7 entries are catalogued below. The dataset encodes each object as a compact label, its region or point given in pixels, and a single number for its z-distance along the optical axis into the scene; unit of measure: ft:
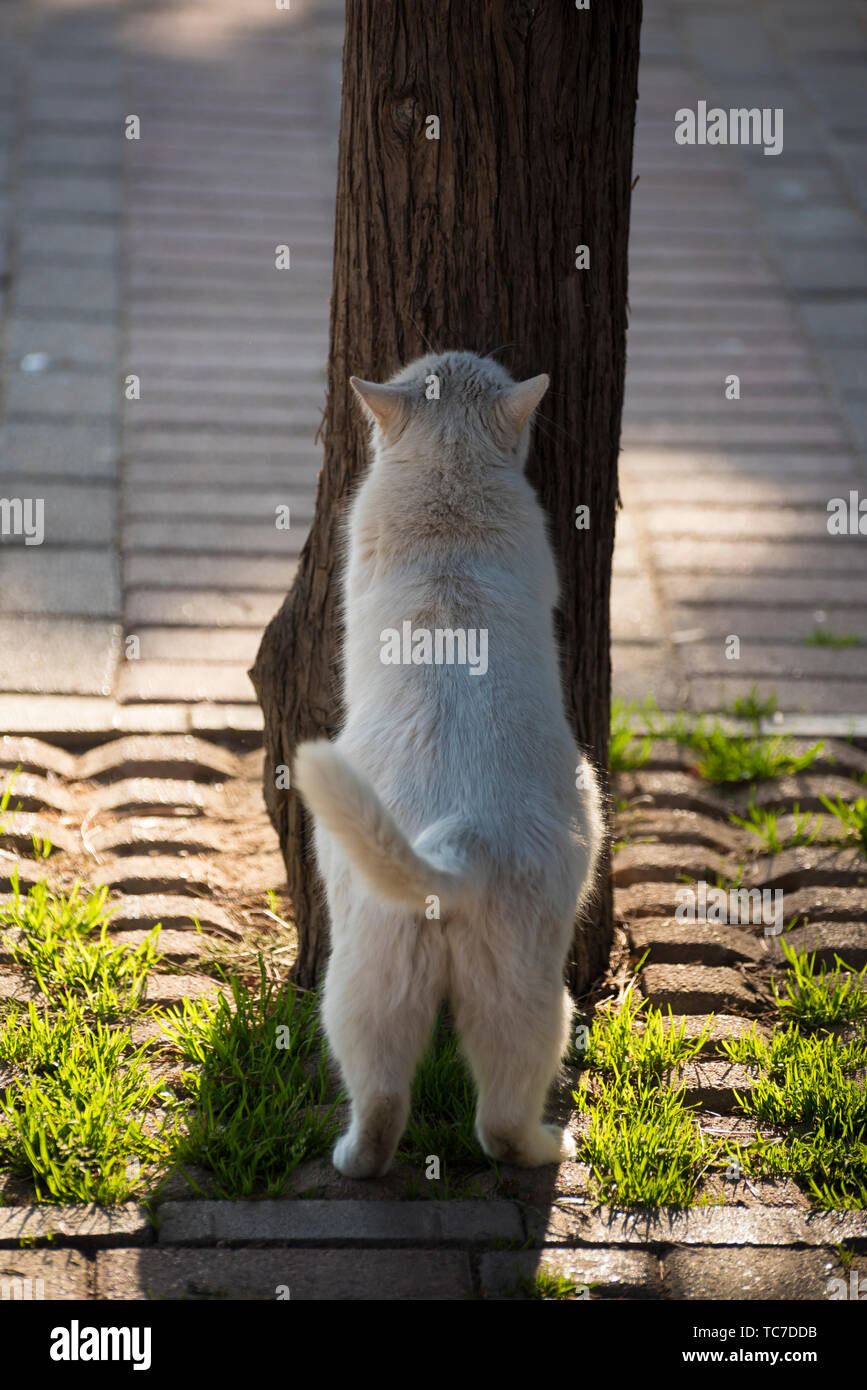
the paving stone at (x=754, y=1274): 18.74
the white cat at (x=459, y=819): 18.04
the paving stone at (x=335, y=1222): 18.95
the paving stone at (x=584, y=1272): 18.54
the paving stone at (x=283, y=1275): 18.04
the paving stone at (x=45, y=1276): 17.90
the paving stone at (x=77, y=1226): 18.67
